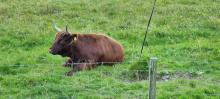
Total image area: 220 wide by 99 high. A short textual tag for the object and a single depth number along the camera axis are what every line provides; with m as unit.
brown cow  13.84
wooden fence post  8.35
